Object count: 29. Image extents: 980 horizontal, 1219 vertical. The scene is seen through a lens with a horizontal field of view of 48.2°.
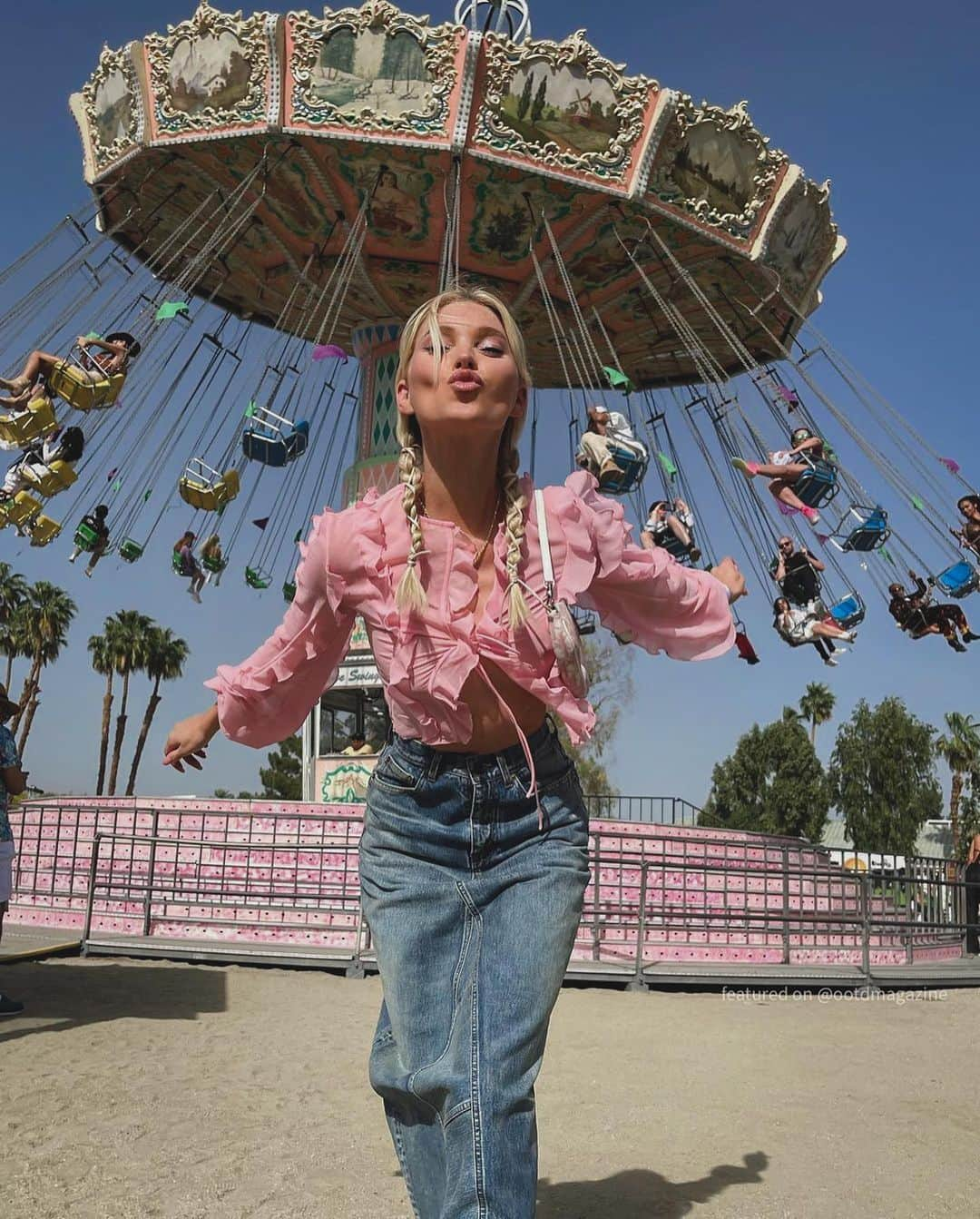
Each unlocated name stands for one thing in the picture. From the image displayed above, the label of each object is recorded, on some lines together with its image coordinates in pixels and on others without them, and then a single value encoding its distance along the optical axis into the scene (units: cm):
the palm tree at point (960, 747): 4312
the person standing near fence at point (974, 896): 1332
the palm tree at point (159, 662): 4538
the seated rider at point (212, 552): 1534
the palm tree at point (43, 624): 4294
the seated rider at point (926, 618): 1277
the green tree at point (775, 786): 4025
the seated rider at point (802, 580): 1269
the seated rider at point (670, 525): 1288
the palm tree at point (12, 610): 4231
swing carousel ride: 1293
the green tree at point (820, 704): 5012
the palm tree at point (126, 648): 4484
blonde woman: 206
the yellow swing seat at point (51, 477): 1186
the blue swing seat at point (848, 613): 1248
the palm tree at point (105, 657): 4484
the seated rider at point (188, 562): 1532
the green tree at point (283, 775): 4678
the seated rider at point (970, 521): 1196
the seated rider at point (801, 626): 1248
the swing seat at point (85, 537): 1438
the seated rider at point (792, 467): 1218
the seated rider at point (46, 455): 1184
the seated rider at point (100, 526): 1448
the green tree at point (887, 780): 3891
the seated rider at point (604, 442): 1191
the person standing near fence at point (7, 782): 597
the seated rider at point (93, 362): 1064
